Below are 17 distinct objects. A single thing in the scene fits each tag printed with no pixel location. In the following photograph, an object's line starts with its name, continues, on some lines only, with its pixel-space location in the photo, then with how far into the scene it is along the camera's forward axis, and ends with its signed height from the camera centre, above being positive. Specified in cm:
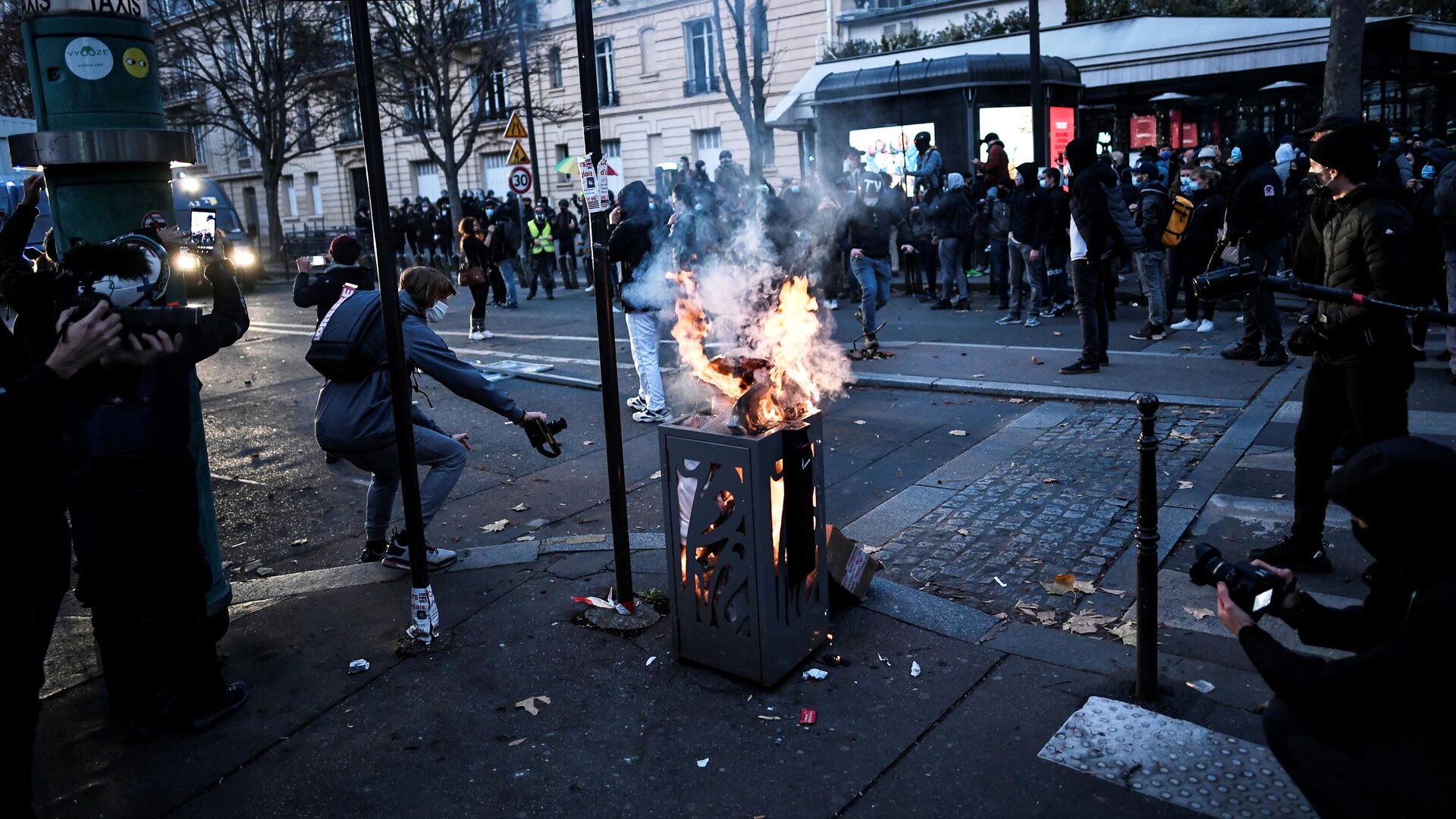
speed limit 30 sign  1936 +162
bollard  368 -115
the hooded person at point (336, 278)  726 +0
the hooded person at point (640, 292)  891 -27
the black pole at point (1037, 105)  1520 +195
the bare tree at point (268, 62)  2944 +639
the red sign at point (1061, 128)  1962 +202
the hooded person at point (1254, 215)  962 +7
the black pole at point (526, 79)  1683 +366
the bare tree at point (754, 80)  2220 +382
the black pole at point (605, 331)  450 -30
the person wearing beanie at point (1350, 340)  458 -55
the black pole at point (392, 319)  399 -18
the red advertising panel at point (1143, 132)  2225 +208
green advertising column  388 +64
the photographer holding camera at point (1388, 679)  229 -107
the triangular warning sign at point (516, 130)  1827 +243
